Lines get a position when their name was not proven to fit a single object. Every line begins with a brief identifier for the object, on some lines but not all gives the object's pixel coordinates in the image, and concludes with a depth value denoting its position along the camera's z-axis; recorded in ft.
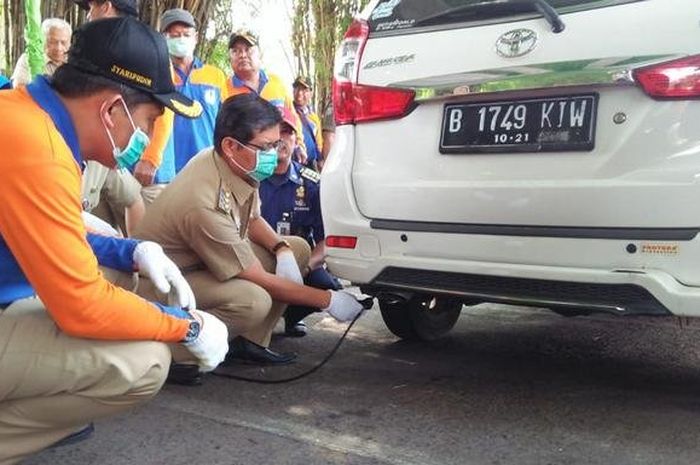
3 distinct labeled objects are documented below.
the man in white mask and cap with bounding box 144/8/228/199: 14.61
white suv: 7.57
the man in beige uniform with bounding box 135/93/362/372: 9.95
